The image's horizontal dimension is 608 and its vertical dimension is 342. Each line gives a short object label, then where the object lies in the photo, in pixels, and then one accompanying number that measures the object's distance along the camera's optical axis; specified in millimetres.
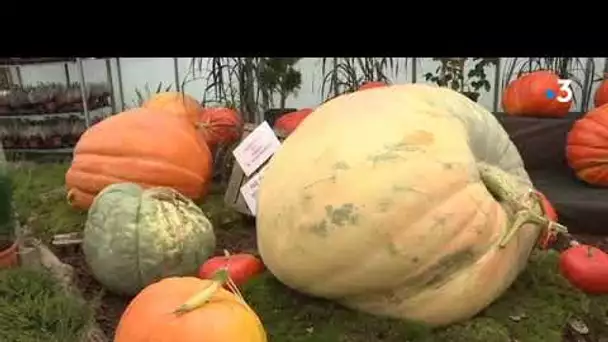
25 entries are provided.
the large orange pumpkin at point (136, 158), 1396
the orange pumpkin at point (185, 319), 758
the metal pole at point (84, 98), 3931
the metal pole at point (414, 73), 2659
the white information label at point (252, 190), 1275
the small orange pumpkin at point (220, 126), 1740
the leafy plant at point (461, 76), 2680
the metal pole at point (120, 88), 3854
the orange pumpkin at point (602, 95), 2199
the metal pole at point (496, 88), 2830
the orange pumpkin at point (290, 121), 1604
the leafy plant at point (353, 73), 2674
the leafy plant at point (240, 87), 2582
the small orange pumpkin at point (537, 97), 2133
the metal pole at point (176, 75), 2823
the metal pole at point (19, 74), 4340
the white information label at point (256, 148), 1290
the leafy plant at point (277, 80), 2727
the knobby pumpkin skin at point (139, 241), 1063
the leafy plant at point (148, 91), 3433
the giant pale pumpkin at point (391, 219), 823
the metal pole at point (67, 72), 4273
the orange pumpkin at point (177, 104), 1849
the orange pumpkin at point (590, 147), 1842
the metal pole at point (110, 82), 3654
